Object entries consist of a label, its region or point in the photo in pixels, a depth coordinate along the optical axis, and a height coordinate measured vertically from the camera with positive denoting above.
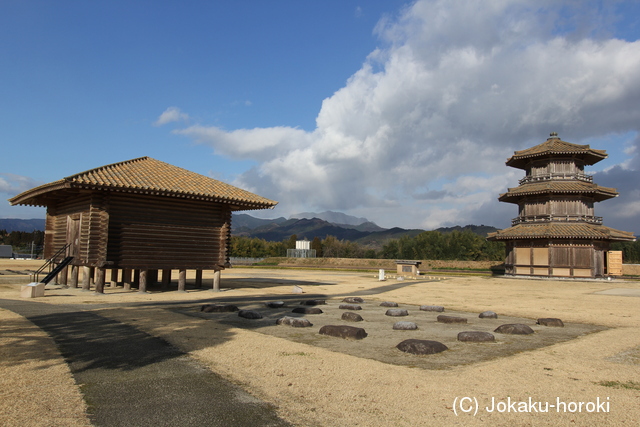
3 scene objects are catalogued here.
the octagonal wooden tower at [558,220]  38.59 +3.35
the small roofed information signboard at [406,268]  40.34 -1.56
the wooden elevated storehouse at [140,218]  18.81 +1.25
